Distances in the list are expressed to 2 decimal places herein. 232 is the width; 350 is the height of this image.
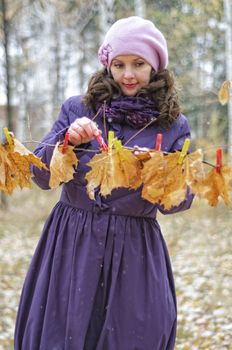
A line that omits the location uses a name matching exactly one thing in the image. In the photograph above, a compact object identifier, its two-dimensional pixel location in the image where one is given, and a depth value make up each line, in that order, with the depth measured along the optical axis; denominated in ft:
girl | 8.31
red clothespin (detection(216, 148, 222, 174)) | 6.86
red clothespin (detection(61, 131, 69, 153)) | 7.62
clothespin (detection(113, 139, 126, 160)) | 7.06
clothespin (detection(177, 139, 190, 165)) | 6.94
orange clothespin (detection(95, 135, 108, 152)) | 7.35
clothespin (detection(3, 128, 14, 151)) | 7.59
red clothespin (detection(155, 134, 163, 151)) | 7.37
